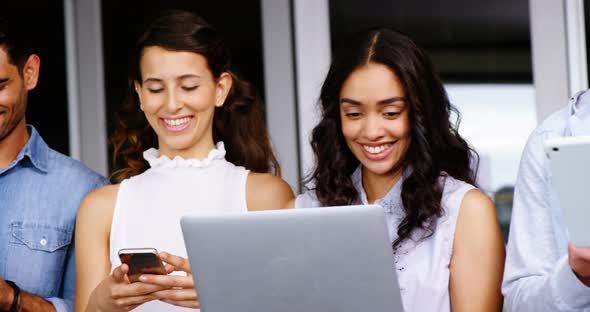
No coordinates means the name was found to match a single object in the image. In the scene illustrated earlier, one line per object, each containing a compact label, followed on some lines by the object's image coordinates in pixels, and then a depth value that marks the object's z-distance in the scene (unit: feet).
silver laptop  5.54
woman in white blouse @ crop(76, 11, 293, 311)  7.94
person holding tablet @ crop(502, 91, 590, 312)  6.09
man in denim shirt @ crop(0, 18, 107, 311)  8.45
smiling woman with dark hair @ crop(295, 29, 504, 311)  6.84
